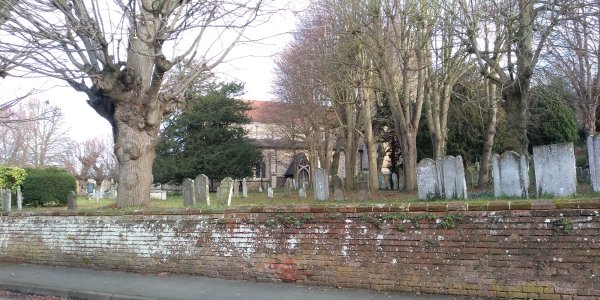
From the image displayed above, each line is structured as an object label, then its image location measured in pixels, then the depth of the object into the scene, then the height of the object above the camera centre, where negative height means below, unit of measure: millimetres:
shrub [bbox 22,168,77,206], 23000 +69
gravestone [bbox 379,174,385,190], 31325 -510
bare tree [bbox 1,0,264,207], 11102 +2848
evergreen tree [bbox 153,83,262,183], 41594 +3264
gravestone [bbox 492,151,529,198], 11927 -177
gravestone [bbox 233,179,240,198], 30578 -567
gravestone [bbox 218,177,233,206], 17906 -351
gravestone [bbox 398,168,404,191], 26747 -304
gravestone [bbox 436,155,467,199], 12461 -192
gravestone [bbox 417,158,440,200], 13039 -197
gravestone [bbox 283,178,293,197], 28675 -586
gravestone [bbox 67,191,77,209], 18259 -461
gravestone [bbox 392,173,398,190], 29122 -450
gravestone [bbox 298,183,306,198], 24230 -748
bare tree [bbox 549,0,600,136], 13055 +3894
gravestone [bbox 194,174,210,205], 16375 -218
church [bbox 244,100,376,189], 38678 +2785
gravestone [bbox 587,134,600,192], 10711 +67
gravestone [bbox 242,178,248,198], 30031 -468
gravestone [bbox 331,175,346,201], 18562 -454
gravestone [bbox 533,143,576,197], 10586 -82
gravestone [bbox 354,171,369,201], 18453 -448
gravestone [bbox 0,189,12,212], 18478 -321
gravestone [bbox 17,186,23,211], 21672 -356
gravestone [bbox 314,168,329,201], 17811 -276
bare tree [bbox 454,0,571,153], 13984 +3866
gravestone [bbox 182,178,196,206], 16672 -304
